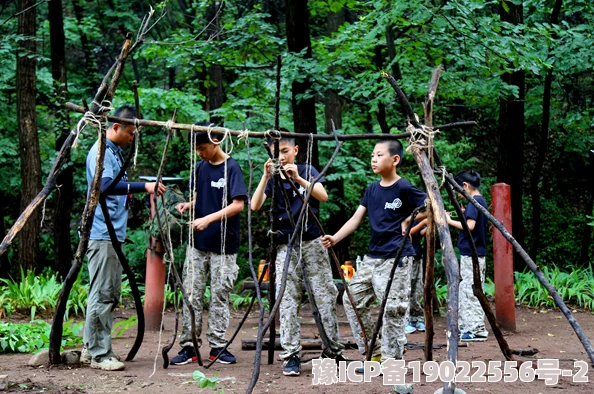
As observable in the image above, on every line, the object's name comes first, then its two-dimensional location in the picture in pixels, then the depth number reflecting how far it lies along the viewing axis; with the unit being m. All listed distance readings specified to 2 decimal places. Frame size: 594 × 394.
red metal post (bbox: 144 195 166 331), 7.70
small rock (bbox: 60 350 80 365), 5.45
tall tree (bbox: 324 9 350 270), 10.48
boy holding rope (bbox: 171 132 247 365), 5.67
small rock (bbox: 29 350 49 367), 5.50
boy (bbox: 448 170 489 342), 7.00
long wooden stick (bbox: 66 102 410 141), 4.84
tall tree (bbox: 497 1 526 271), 11.51
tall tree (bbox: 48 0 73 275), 10.93
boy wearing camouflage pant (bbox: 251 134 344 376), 5.17
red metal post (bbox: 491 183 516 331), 7.74
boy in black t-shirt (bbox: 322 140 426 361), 4.93
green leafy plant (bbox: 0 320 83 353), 6.37
